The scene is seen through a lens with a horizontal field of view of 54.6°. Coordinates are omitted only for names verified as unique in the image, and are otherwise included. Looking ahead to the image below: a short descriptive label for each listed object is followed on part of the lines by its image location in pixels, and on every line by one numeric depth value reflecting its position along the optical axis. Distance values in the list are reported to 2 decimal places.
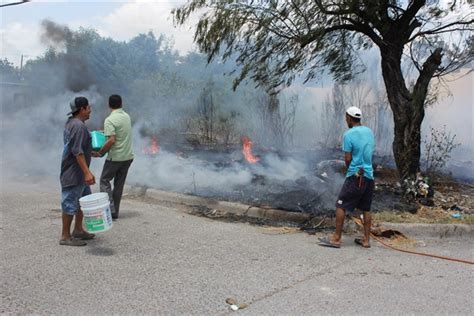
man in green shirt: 5.99
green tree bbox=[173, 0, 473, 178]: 7.75
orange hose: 4.85
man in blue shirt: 5.23
